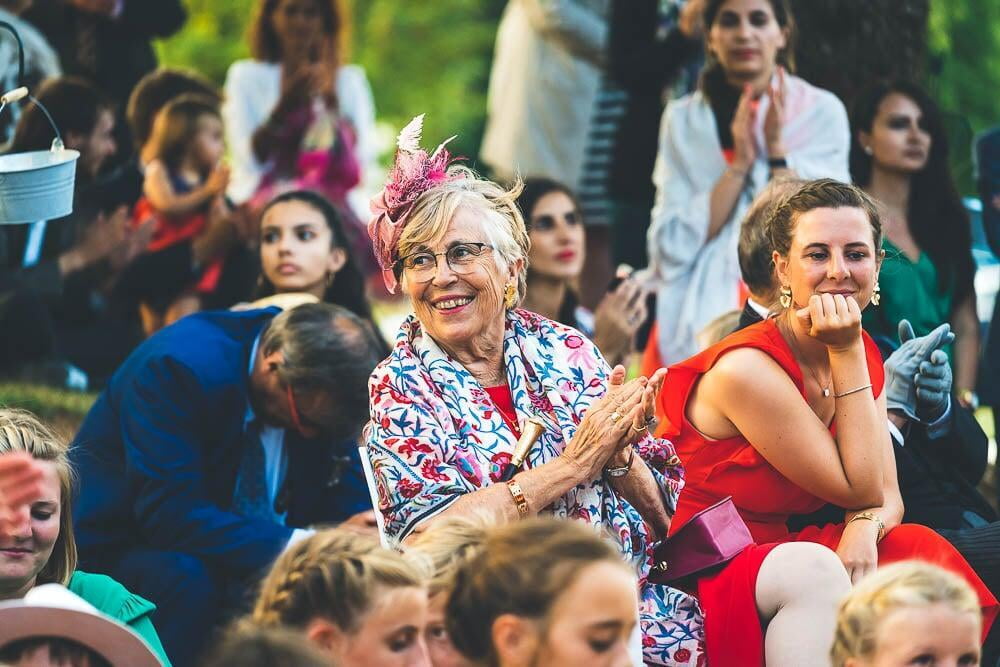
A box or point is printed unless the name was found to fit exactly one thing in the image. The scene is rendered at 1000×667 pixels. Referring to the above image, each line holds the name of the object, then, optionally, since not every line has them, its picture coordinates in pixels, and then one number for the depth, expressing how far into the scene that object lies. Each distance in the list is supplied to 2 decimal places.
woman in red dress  8.41
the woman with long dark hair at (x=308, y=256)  12.09
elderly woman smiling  7.76
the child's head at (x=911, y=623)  6.55
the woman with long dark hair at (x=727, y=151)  12.80
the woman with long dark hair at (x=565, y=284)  12.39
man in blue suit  9.27
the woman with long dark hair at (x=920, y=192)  12.29
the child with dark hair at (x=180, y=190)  14.44
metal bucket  9.72
